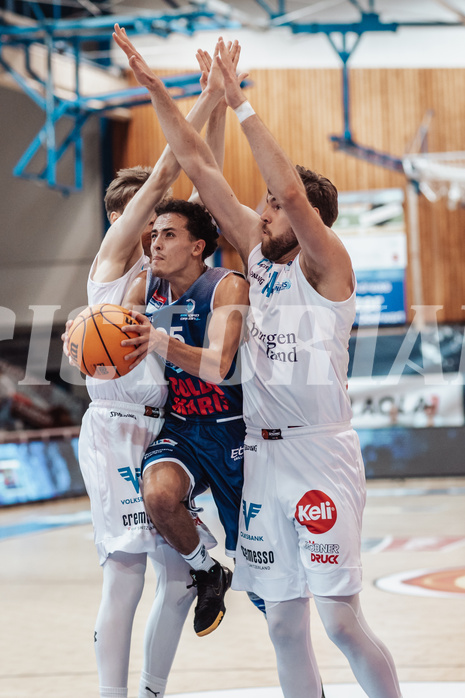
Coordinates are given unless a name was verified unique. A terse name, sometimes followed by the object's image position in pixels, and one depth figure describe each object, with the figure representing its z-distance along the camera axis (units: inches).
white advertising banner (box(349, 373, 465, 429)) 1373.0
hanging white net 1408.7
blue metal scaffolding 1270.9
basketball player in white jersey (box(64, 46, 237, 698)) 323.0
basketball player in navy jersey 311.4
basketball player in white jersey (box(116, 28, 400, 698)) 285.9
